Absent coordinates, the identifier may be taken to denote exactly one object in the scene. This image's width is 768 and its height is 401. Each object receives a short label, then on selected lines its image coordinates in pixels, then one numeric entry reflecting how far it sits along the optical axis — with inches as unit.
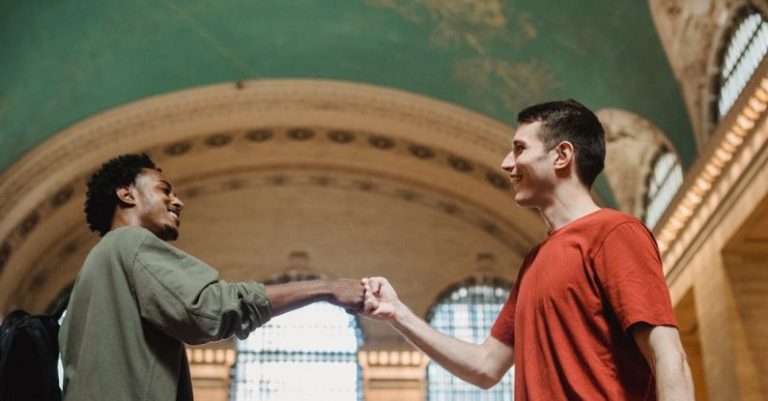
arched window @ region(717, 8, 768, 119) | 494.6
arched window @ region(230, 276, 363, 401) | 722.8
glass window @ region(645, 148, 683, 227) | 586.6
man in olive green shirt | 166.6
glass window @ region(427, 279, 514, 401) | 729.0
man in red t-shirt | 149.2
